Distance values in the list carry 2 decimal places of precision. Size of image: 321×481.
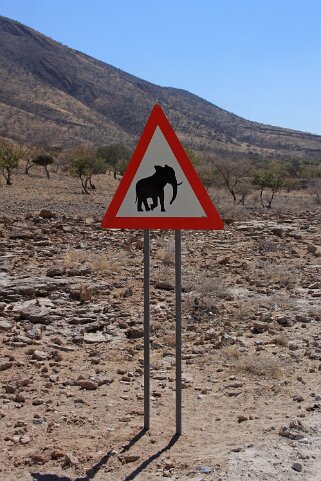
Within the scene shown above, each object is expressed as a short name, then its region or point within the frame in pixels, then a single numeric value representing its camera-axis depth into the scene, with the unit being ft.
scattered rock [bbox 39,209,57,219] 42.87
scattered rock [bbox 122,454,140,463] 10.58
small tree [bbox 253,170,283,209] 97.71
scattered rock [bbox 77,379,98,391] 14.22
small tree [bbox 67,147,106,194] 95.91
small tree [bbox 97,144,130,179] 140.67
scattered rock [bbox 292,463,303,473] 10.25
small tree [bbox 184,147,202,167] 115.44
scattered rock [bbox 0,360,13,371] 14.89
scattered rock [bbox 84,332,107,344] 17.72
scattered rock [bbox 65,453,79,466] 10.36
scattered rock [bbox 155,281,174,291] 23.90
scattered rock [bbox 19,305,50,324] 18.90
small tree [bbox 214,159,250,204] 100.77
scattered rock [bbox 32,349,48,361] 15.74
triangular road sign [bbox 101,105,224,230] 11.48
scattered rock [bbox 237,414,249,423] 12.62
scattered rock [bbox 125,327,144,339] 18.33
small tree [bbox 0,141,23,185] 91.54
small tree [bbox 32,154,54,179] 118.62
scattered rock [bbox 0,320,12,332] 17.78
